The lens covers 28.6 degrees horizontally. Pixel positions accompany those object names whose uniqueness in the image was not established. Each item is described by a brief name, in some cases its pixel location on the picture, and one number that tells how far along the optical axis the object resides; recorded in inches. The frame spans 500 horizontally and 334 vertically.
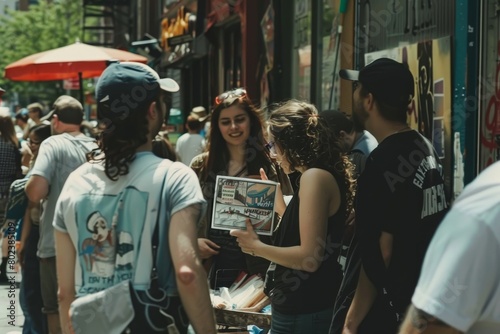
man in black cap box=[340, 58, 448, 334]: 156.1
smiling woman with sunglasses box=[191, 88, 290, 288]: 239.3
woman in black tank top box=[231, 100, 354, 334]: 173.3
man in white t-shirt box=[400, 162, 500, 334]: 87.4
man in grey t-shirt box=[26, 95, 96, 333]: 267.0
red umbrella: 518.9
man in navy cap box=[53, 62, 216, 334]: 135.6
